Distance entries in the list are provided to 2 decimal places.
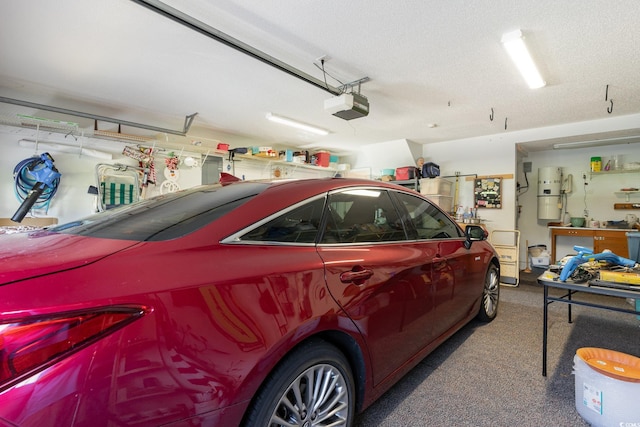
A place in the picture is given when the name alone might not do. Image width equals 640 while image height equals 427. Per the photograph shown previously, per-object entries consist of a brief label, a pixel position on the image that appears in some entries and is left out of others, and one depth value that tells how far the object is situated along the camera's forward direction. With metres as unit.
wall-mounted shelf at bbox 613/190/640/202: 5.41
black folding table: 1.61
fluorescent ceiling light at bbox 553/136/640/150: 5.14
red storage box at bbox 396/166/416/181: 5.99
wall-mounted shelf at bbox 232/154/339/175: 5.37
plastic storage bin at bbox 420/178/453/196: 5.66
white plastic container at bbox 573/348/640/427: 1.42
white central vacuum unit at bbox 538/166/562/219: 6.01
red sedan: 0.65
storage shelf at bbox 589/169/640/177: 5.39
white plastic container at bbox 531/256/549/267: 6.13
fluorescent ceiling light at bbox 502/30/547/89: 2.46
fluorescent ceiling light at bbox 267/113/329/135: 4.54
